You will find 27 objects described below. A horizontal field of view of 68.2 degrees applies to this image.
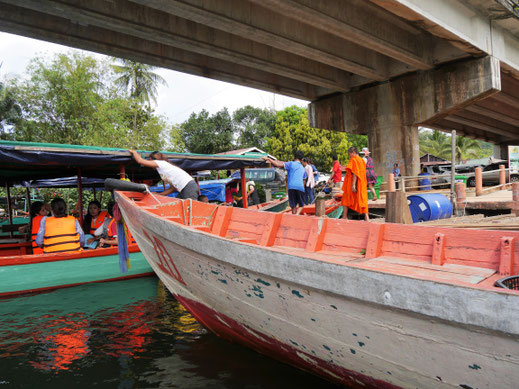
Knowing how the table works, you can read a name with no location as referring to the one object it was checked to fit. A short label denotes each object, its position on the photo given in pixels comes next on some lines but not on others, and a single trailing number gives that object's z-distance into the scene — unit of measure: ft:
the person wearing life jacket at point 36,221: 20.53
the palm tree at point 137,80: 92.48
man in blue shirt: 24.91
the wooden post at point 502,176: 42.93
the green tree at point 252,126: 112.47
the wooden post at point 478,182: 39.21
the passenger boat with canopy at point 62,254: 18.53
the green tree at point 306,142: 88.12
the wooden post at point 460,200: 28.63
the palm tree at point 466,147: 133.75
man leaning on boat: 18.56
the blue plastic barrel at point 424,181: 48.17
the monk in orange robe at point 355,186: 20.70
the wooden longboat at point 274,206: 33.28
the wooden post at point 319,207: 23.27
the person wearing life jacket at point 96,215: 23.13
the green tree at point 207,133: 108.78
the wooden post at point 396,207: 18.90
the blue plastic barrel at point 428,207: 25.26
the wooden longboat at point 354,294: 5.57
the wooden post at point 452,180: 26.13
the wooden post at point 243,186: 28.66
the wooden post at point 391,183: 34.52
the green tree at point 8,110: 71.72
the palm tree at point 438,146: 138.21
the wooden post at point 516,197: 23.57
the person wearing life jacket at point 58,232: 19.63
